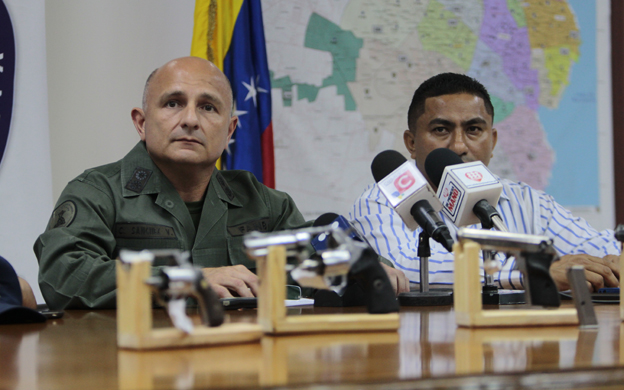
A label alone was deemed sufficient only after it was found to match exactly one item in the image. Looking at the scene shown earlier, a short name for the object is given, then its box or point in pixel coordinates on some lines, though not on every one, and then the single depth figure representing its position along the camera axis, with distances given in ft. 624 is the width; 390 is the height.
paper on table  7.17
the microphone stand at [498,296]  7.11
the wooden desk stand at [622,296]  6.41
